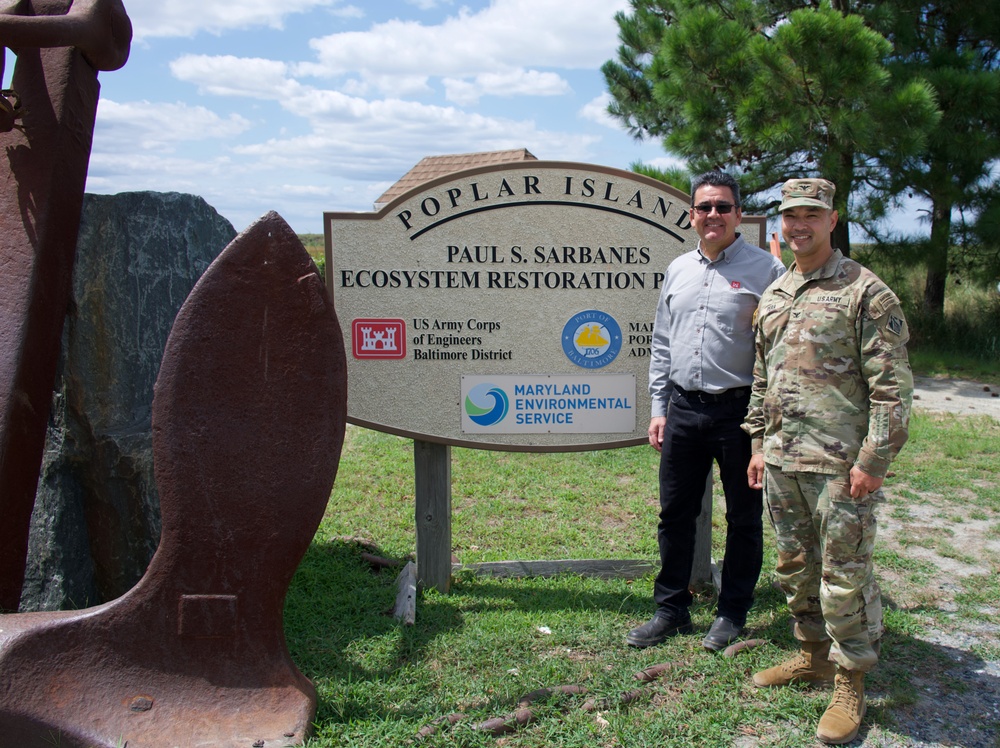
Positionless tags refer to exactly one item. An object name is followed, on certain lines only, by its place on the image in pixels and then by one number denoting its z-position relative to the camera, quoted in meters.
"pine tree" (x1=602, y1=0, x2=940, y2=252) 8.19
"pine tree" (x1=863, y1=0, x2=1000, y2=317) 9.02
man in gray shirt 3.04
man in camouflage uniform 2.50
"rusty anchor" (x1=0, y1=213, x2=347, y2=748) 2.22
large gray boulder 3.07
